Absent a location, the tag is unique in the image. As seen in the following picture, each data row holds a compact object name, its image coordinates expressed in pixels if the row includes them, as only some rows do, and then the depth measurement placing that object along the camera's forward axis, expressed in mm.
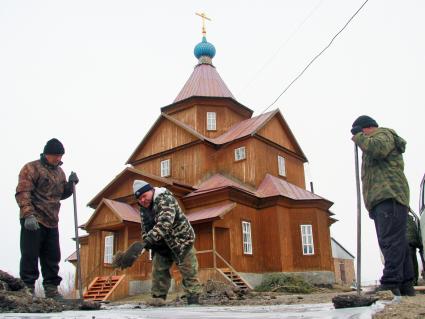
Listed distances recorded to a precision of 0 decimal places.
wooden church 17703
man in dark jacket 5895
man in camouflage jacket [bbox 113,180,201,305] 5273
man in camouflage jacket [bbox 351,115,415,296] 4660
